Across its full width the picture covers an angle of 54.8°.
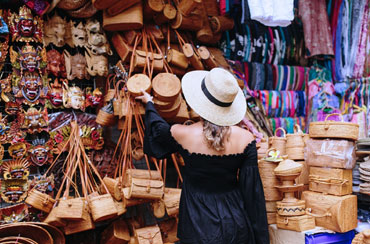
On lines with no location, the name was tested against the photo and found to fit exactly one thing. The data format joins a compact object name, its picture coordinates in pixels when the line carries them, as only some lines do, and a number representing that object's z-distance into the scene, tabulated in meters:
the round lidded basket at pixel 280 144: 3.20
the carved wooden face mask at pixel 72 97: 3.33
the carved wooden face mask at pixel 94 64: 3.40
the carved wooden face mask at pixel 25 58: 3.09
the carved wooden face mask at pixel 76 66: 3.35
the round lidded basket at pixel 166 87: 3.03
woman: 2.32
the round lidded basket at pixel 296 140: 3.11
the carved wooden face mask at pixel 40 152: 3.12
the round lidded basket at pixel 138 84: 2.94
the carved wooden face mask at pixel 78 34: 3.37
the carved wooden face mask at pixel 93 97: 3.45
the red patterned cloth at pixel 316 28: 4.75
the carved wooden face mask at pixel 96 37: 3.37
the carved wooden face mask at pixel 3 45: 3.01
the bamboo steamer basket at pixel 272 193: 2.89
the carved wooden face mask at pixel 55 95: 3.27
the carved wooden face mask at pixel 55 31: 3.27
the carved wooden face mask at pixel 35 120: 3.12
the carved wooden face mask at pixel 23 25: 3.07
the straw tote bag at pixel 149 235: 2.96
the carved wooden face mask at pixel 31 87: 3.11
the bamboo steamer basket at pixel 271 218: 2.96
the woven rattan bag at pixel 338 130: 2.78
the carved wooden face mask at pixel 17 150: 3.03
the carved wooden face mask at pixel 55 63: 3.26
